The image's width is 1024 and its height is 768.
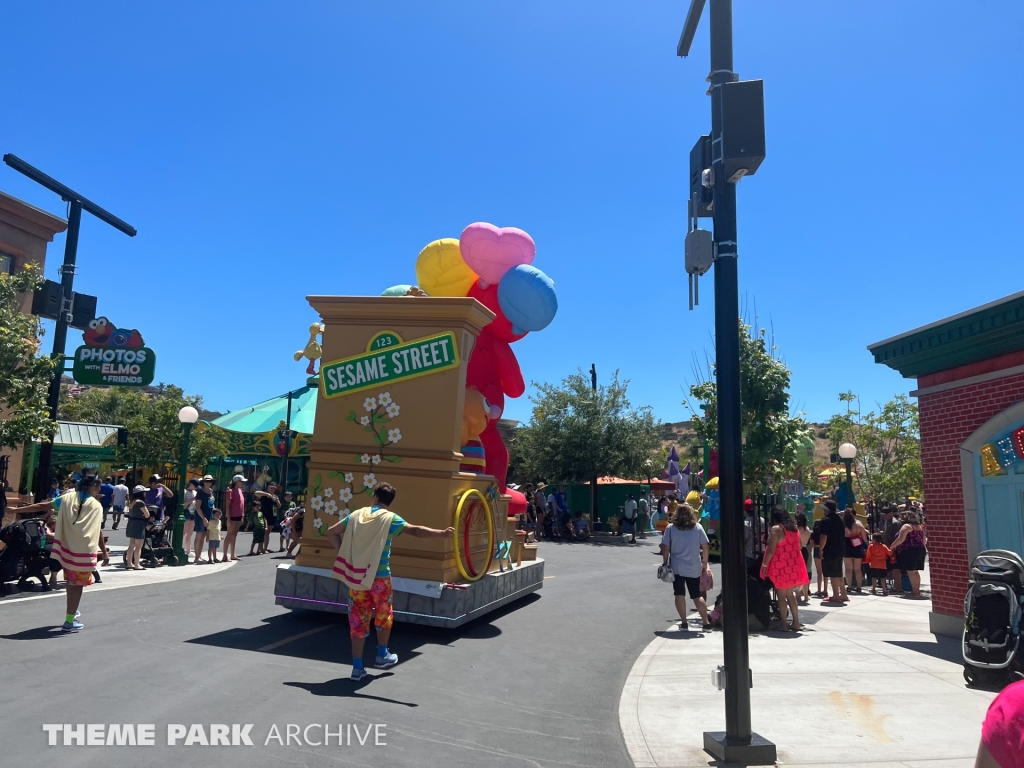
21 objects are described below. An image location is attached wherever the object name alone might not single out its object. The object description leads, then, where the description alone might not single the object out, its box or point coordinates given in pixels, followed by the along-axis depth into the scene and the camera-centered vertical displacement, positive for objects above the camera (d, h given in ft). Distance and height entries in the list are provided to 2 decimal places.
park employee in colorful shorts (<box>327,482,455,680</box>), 20.56 -1.94
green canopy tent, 94.94 +7.09
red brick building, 26.68 +2.85
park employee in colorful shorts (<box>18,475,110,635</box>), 25.29 -1.68
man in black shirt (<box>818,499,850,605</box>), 39.60 -2.42
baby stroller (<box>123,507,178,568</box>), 47.26 -3.87
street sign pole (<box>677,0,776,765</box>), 15.24 +1.32
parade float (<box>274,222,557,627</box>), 26.45 +1.62
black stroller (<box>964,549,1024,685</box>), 21.53 -3.32
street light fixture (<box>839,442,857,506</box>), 52.75 +3.67
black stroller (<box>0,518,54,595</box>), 33.30 -3.16
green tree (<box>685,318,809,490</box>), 41.78 +4.88
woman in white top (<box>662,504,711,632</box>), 30.14 -2.17
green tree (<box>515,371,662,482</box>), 93.30 +7.85
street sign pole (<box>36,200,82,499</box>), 45.32 +9.71
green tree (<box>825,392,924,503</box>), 99.45 +8.88
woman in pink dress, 30.66 -2.53
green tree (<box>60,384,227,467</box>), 104.78 +7.22
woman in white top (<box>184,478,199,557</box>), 50.25 -1.75
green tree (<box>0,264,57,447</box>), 35.81 +5.52
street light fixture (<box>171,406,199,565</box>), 48.26 -0.65
